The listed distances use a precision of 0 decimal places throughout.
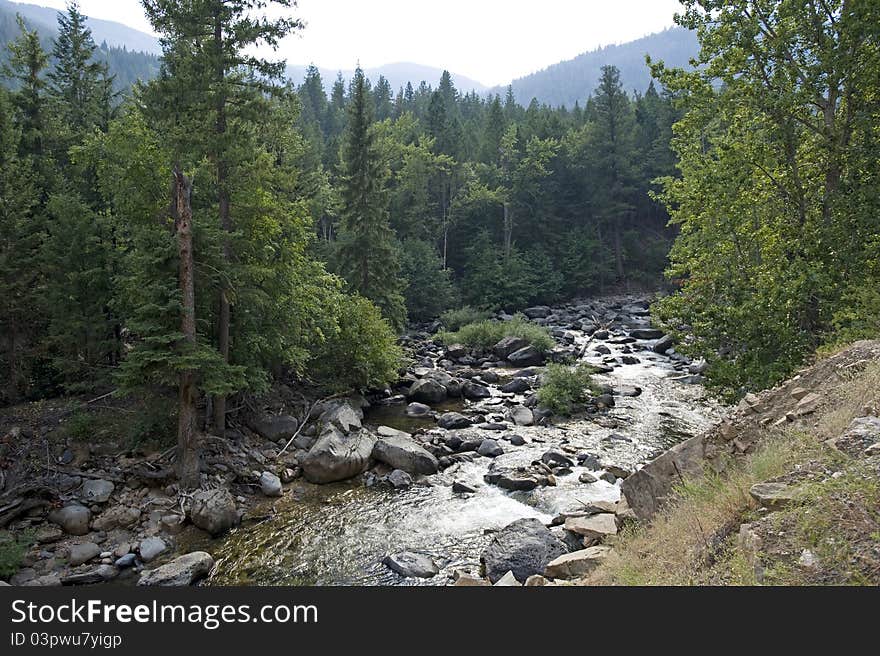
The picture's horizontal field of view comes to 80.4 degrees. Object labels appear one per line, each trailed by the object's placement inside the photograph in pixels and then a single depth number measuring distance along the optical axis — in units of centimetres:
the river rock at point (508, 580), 793
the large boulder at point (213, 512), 1092
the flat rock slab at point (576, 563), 766
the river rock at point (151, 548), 996
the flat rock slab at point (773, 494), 500
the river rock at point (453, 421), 1766
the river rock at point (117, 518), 1076
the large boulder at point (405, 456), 1412
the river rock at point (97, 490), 1130
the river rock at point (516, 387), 2225
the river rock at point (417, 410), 1908
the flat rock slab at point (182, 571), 904
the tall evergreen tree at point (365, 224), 2827
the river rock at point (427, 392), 2069
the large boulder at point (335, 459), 1353
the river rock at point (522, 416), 1797
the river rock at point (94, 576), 914
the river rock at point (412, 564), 942
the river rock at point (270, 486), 1269
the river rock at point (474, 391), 2144
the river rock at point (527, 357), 2717
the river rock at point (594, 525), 940
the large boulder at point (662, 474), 820
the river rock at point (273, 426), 1551
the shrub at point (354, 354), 1912
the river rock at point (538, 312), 4109
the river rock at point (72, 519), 1056
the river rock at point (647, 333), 3234
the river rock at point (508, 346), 2864
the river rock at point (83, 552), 968
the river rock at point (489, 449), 1522
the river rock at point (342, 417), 1614
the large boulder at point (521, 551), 886
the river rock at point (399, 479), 1326
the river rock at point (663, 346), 2853
